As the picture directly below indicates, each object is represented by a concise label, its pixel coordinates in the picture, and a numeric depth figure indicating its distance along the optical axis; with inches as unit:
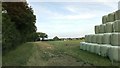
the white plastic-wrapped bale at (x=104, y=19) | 332.2
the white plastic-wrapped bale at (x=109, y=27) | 281.5
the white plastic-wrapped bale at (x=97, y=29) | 341.7
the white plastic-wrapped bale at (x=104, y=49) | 258.1
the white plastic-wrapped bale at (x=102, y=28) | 314.7
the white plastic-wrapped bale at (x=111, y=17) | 301.3
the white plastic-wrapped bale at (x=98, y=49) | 287.9
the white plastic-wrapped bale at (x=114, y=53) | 226.1
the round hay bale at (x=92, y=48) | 316.1
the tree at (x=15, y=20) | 323.5
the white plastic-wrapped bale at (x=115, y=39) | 240.6
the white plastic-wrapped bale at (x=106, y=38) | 269.5
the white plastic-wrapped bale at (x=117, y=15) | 284.2
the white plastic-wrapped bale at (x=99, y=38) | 297.7
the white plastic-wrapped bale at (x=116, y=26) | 254.2
